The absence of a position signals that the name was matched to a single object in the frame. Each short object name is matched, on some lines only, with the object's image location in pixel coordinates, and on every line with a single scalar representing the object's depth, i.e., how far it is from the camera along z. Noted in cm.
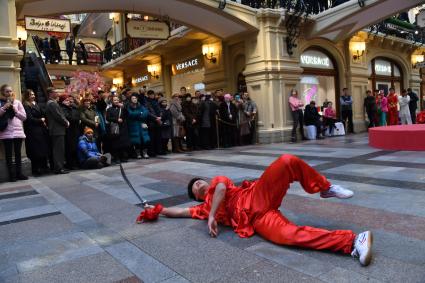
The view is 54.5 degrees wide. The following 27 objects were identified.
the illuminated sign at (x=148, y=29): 1186
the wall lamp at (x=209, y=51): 1544
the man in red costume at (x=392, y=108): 1703
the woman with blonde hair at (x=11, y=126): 774
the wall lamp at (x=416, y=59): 2090
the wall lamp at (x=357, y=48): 1670
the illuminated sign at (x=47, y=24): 1087
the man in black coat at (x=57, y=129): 844
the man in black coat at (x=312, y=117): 1416
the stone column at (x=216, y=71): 1516
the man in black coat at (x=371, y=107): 1641
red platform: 893
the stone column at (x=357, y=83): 1662
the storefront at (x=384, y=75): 1883
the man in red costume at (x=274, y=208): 298
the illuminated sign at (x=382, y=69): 1912
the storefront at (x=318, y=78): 1539
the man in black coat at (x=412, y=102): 1756
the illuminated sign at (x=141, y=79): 2130
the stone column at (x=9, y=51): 843
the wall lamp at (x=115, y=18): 2648
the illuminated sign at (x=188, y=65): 1683
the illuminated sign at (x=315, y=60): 1525
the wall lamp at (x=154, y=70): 1944
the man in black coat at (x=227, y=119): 1258
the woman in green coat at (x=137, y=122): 1018
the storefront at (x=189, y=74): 1698
